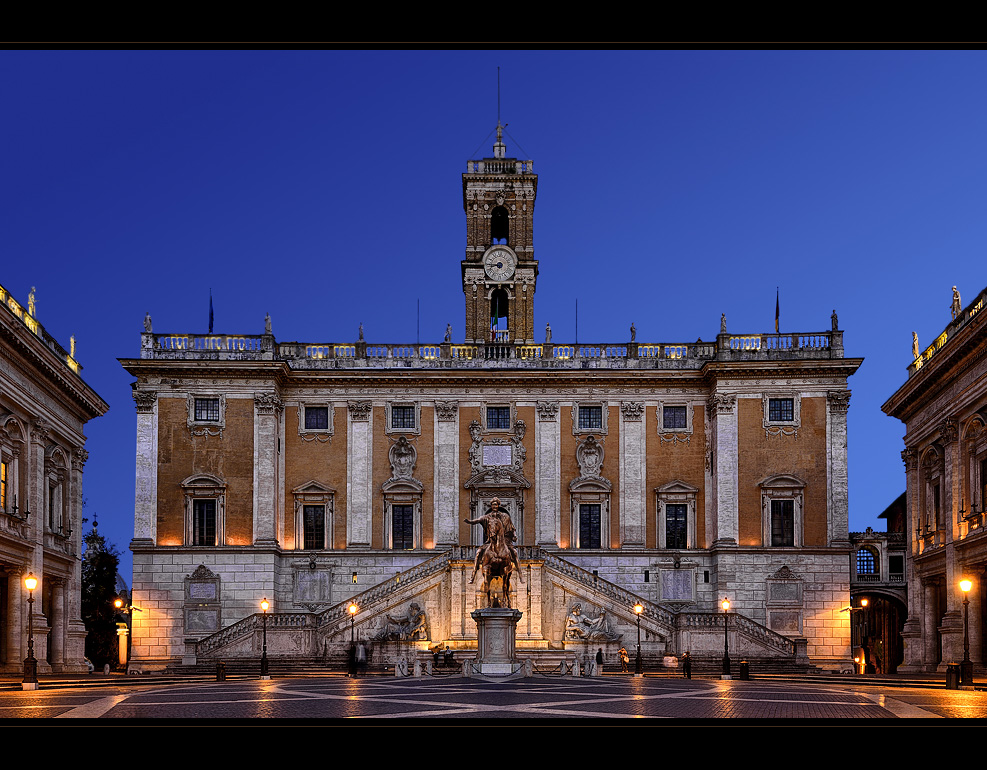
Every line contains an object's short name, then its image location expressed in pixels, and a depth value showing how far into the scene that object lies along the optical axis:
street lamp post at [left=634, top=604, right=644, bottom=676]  44.56
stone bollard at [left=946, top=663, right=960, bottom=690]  33.78
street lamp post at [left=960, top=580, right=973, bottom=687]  34.09
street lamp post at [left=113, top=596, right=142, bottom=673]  55.47
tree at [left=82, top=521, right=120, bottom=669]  76.00
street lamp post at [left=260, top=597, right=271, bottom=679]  43.16
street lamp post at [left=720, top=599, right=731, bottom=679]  41.84
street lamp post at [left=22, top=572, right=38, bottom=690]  33.50
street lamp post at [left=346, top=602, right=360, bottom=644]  51.22
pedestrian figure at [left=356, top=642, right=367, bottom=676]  46.94
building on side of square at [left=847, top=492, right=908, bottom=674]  74.00
